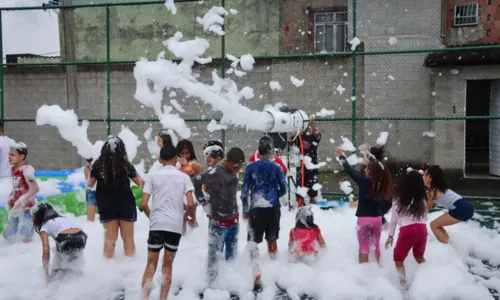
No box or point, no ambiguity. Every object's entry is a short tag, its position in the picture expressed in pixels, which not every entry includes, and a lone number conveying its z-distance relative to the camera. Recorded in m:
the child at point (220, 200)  4.91
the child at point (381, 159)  5.51
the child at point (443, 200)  5.93
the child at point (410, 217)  4.92
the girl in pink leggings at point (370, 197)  5.28
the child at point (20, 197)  6.21
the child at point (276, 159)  6.74
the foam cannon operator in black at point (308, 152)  7.86
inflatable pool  7.82
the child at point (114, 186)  5.24
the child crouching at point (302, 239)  5.60
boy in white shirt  4.48
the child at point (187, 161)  6.47
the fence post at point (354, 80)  8.13
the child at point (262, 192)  5.35
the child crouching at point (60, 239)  4.82
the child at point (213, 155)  5.32
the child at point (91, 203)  7.18
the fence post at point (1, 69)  9.34
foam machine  7.41
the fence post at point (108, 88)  8.91
